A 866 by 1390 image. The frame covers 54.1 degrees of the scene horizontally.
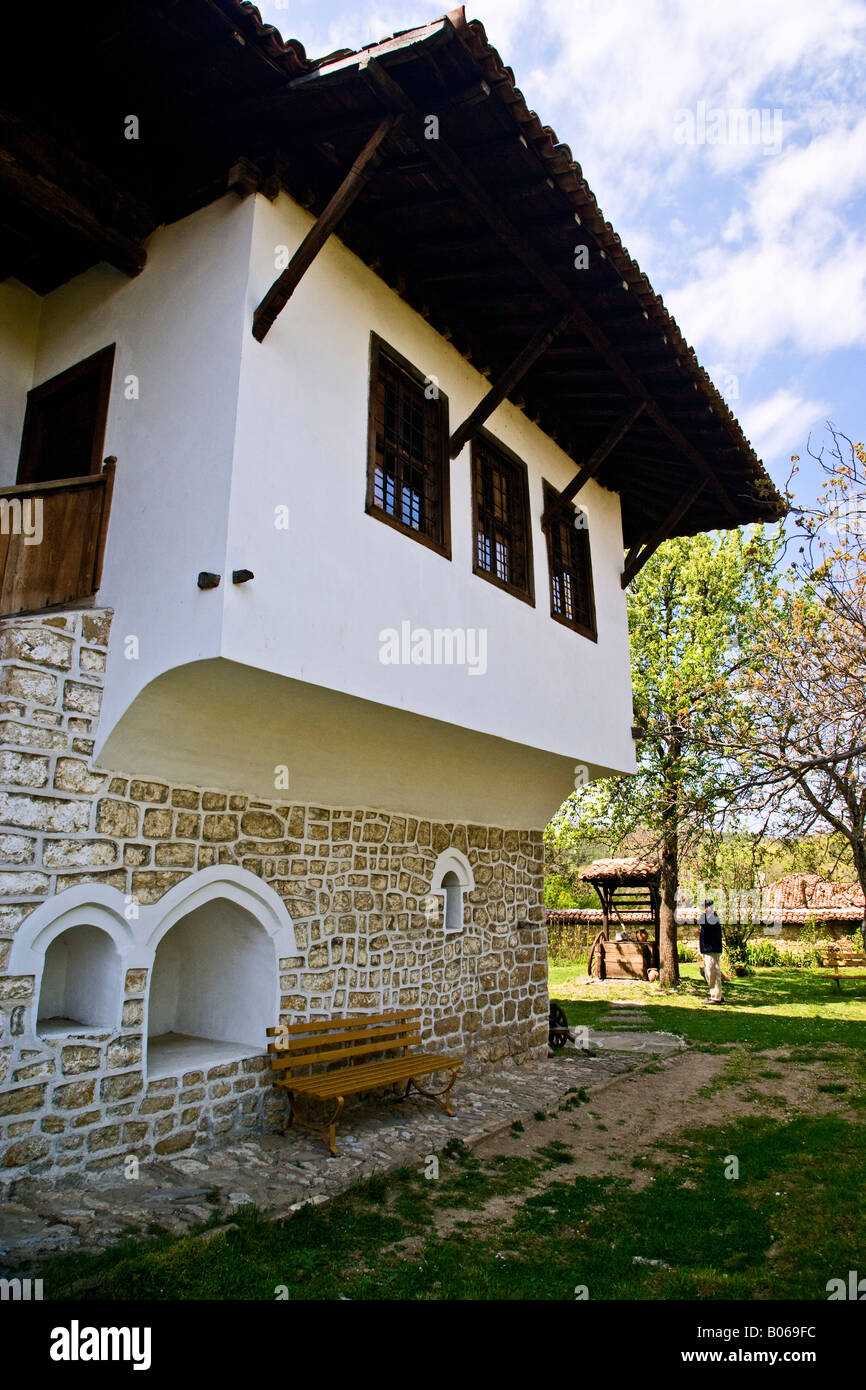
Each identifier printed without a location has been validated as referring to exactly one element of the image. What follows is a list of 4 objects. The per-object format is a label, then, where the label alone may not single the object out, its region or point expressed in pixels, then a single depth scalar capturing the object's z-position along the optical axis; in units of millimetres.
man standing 13477
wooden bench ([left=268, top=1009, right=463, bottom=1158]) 5348
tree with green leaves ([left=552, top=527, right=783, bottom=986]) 15000
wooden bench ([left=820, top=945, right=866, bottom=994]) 17194
